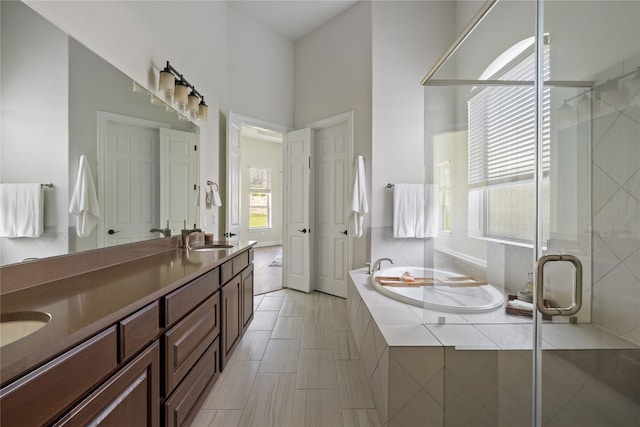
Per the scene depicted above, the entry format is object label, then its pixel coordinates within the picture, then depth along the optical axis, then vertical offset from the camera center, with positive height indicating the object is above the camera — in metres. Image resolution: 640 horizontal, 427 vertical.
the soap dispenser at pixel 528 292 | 1.27 -0.38
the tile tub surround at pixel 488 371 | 1.07 -0.72
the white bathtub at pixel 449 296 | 1.51 -0.53
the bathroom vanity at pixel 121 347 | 0.59 -0.40
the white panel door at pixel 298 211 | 3.72 +0.01
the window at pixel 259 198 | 7.73 +0.41
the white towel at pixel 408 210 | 3.13 +0.03
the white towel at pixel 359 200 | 3.06 +0.14
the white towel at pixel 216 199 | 2.90 +0.14
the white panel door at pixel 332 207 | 3.55 +0.07
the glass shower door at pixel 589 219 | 1.04 -0.02
